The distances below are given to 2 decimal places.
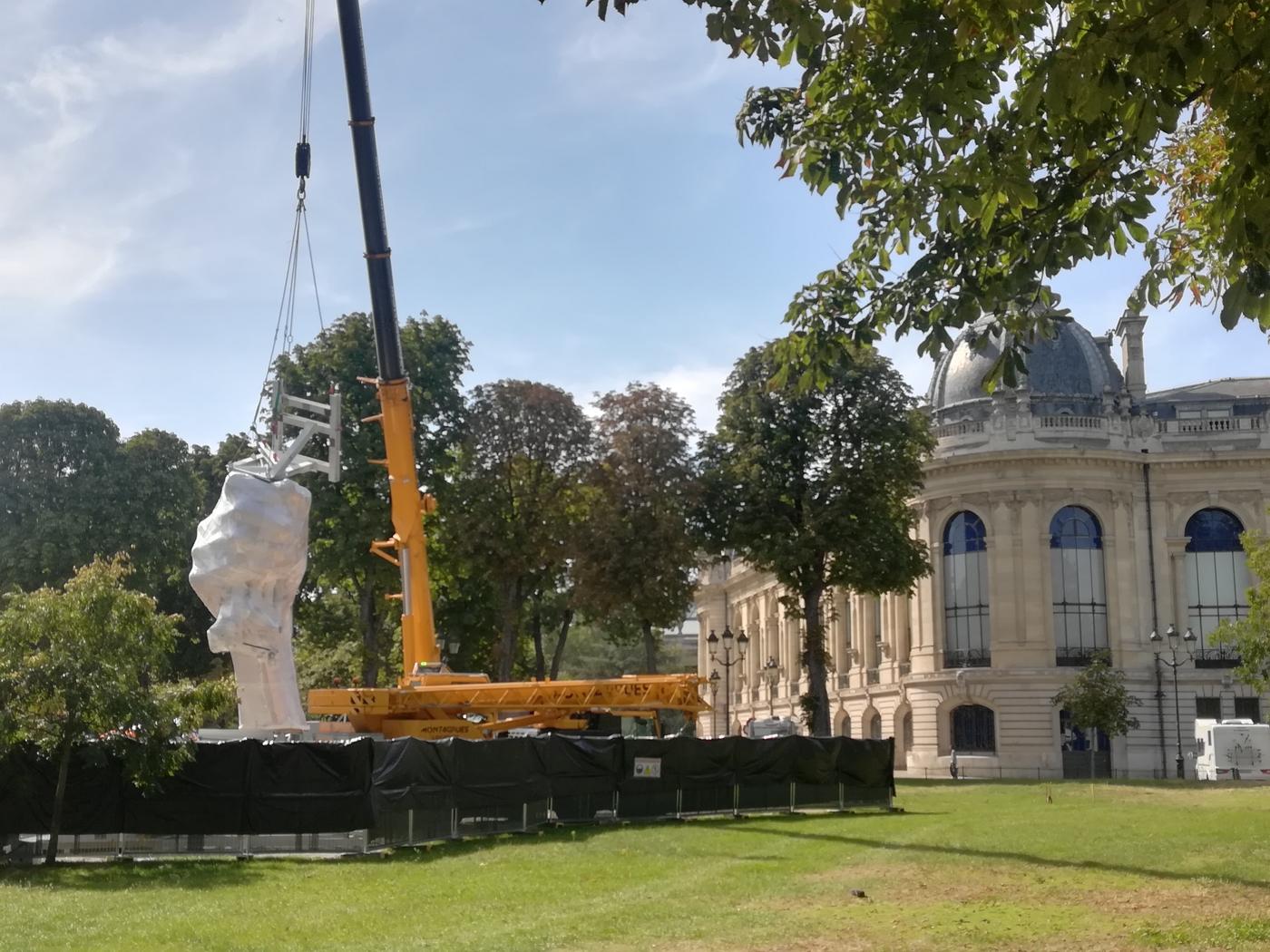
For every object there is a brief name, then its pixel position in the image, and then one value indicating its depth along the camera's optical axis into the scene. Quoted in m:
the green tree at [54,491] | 53.59
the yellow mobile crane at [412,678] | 30.42
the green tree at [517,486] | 51.25
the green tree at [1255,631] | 46.31
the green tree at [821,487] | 50.41
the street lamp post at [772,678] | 92.38
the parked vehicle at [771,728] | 62.50
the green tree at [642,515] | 49.38
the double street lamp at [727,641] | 50.53
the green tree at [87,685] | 21.17
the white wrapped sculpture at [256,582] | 28.80
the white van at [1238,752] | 55.22
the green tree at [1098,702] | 60.81
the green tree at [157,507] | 55.78
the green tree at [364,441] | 49.91
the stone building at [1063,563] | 67.06
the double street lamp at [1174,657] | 64.72
